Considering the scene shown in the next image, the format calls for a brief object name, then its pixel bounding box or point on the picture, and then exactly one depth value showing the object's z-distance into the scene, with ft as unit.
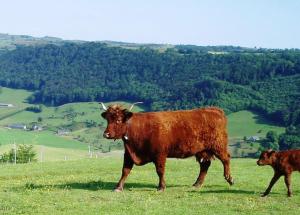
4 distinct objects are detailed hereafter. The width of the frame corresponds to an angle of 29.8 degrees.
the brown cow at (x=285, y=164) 58.34
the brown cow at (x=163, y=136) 62.90
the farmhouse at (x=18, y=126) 562.46
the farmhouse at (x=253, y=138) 408.26
